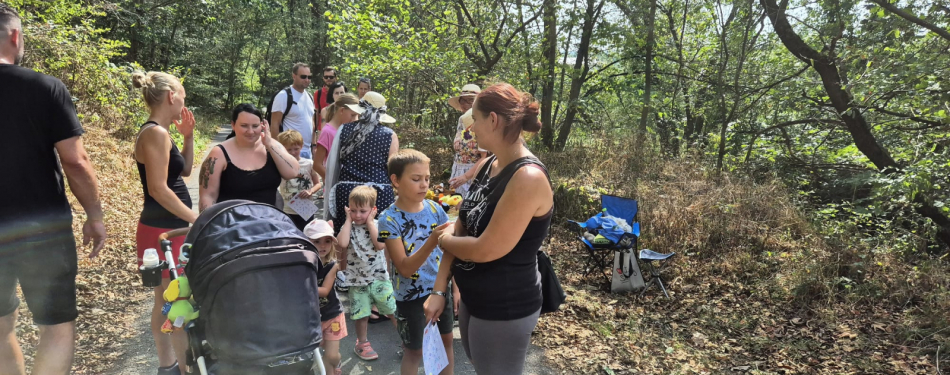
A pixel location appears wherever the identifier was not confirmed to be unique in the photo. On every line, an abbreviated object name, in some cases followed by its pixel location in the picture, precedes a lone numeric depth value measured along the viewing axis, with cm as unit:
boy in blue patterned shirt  279
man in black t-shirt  243
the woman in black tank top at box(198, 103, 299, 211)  314
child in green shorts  345
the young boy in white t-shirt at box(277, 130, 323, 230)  414
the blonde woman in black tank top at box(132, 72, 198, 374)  281
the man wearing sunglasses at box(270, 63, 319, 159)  596
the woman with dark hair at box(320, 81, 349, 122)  664
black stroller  200
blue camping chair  527
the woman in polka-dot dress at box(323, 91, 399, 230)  384
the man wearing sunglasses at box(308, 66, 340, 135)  765
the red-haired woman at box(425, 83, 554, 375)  192
